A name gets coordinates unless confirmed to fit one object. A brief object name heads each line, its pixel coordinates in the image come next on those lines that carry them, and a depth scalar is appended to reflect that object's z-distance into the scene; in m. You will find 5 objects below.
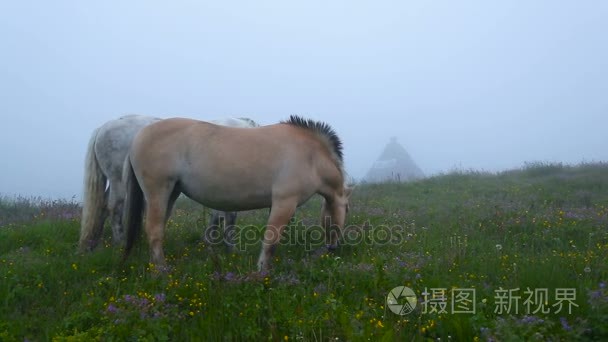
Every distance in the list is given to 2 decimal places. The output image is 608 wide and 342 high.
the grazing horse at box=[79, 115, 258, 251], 6.47
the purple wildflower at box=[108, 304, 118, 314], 3.66
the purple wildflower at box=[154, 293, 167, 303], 3.88
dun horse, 5.34
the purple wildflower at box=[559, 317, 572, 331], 3.29
